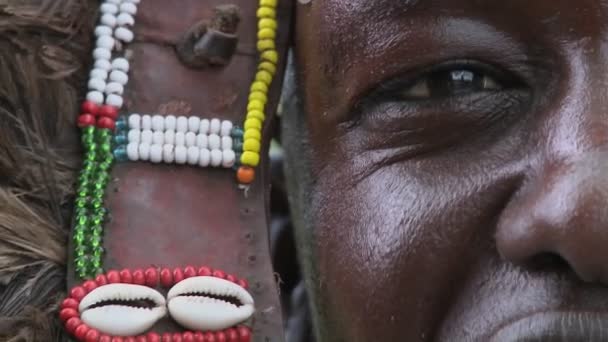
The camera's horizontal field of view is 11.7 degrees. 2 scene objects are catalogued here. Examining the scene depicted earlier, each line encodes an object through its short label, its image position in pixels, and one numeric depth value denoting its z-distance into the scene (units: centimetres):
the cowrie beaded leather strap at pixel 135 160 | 54
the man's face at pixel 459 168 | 53
